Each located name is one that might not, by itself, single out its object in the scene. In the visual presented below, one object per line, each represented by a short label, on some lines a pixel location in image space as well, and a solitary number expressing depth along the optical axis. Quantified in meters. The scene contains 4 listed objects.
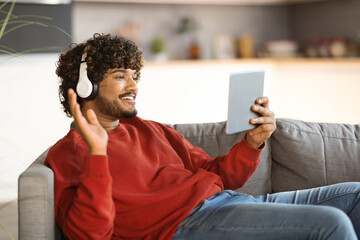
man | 1.47
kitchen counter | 4.26
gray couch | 2.25
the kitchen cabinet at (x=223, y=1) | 4.57
